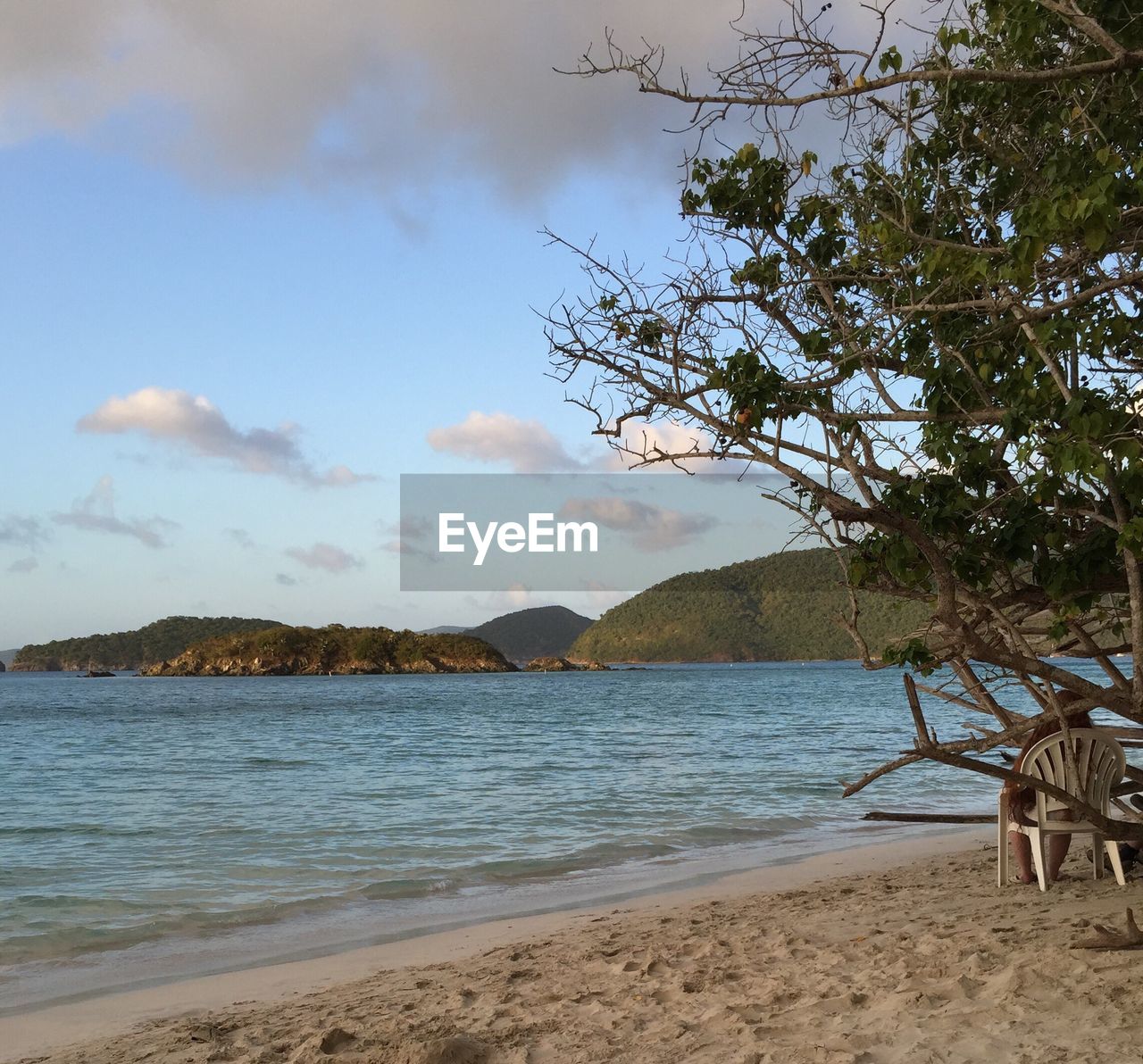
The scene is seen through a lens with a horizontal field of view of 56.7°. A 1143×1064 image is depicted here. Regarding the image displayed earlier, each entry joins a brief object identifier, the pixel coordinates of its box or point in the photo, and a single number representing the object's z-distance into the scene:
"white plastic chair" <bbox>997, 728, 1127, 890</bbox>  5.85
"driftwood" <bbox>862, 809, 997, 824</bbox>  6.81
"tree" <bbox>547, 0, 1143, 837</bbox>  3.71
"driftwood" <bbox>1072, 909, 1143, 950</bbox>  4.41
